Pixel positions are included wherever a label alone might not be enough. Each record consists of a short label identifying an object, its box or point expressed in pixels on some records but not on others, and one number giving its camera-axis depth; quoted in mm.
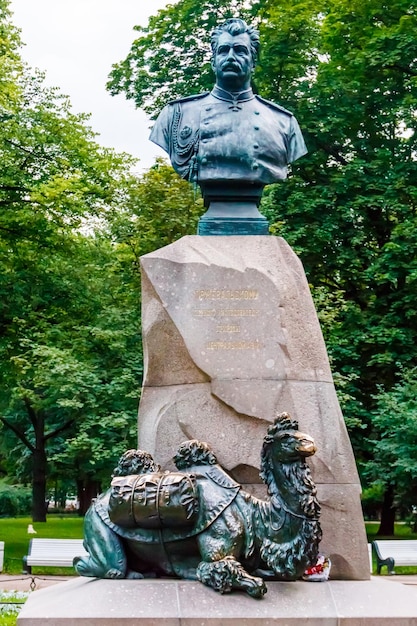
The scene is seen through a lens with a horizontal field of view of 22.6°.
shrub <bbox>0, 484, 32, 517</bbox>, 36938
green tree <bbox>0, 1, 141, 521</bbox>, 19109
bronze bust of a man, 7996
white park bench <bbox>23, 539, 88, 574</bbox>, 15508
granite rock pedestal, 7129
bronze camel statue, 6156
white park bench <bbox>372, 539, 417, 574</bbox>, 16078
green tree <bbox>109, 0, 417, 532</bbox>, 18250
